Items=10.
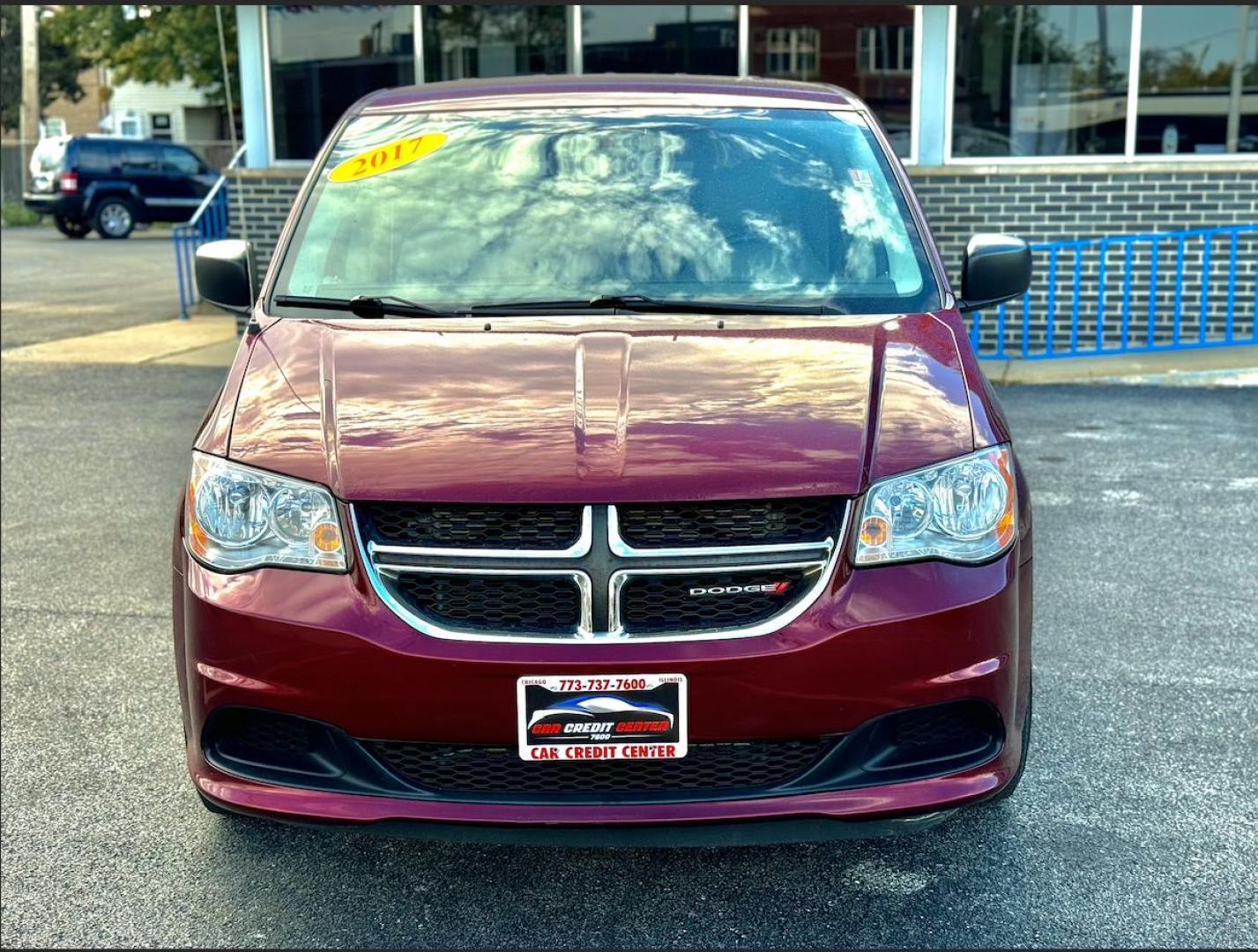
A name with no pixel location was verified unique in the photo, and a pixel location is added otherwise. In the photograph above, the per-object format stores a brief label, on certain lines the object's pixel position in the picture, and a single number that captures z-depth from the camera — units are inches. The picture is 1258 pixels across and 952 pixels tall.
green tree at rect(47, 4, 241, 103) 1160.8
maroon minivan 107.7
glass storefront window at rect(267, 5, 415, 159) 463.8
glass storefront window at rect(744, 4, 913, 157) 438.3
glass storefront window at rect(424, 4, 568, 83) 458.3
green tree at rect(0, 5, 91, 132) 1872.5
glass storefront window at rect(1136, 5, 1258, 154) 426.3
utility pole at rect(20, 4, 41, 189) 1440.7
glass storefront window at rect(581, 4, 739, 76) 453.7
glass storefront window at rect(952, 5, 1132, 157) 429.4
